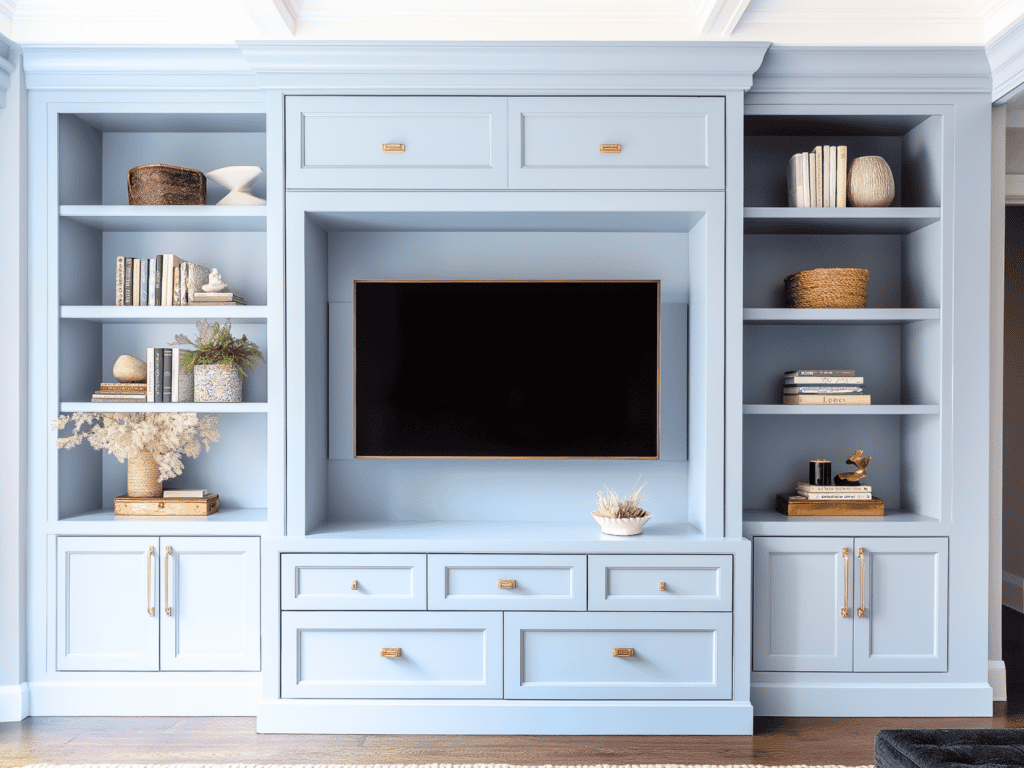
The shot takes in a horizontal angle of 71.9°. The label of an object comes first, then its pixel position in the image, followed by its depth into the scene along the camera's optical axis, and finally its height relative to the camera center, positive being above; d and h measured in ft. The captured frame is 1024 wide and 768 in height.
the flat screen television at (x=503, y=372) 9.43 +0.16
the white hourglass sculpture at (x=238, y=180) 9.27 +2.68
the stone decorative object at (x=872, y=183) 8.93 +2.56
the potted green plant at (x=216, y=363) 9.00 +0.25
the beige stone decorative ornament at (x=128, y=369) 9.19 +0.18
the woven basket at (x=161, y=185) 8.93 +2.51
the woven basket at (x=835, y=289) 9.03 +1.22
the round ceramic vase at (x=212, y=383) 8.99 +0.00
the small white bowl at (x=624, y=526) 8.74 -1.77
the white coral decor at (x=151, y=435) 9.10 -0.68
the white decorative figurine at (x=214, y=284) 9.09 +1.27
